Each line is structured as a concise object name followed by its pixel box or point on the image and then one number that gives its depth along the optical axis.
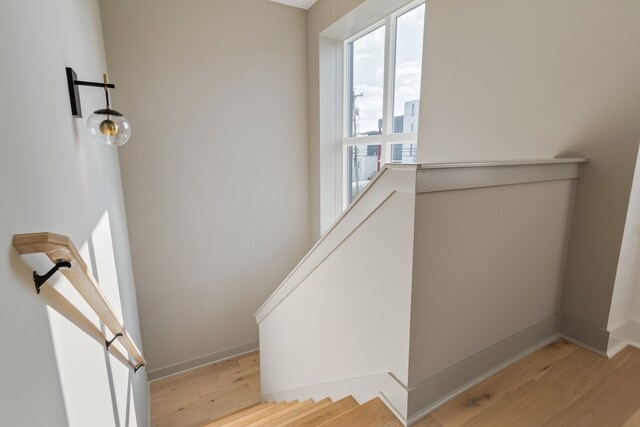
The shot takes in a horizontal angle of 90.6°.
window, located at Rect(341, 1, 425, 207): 2.55
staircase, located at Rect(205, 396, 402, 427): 1.11
